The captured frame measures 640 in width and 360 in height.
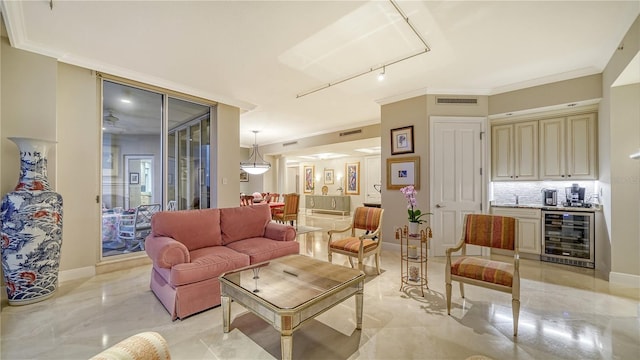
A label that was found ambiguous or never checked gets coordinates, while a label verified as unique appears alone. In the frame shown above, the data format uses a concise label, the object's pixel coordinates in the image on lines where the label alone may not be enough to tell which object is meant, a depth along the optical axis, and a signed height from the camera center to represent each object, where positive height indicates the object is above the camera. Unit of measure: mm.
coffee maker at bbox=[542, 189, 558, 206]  4145 -282
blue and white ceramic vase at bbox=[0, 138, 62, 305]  2494 -492
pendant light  7213 +375
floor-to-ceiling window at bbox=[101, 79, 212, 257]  3701 +344
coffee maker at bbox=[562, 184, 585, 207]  3941 -262
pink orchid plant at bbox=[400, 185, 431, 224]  2818 -251
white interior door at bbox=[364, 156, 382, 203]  9438 +74
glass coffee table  1618 -795
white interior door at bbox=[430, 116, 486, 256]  4172 +92
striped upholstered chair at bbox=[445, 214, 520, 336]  2109 -754
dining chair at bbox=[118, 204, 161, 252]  3875 -687
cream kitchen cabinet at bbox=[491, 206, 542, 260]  4016 -787
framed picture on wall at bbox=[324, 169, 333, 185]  10727 +154
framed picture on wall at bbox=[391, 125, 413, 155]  4406 +689
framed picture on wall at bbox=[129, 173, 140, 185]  3925 +43
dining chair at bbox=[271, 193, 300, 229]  6227 -674
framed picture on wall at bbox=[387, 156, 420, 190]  4328 +135
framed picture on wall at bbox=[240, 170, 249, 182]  10227 +137
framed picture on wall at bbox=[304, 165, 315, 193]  11320 +57
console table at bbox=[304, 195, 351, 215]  10000 -920
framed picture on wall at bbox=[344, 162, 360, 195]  9898 +81
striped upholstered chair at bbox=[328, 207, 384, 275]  3232 -794
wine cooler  3662 -852
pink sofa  2299 -739
